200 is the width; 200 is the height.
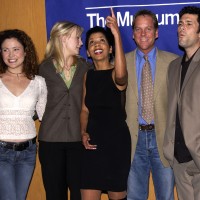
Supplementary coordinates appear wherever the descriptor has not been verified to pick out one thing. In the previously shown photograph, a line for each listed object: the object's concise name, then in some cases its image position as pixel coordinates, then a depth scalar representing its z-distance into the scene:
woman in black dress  3.50
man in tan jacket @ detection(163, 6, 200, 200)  3.10
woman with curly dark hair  3.33
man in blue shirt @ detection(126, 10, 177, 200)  3.56
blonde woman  3.66
